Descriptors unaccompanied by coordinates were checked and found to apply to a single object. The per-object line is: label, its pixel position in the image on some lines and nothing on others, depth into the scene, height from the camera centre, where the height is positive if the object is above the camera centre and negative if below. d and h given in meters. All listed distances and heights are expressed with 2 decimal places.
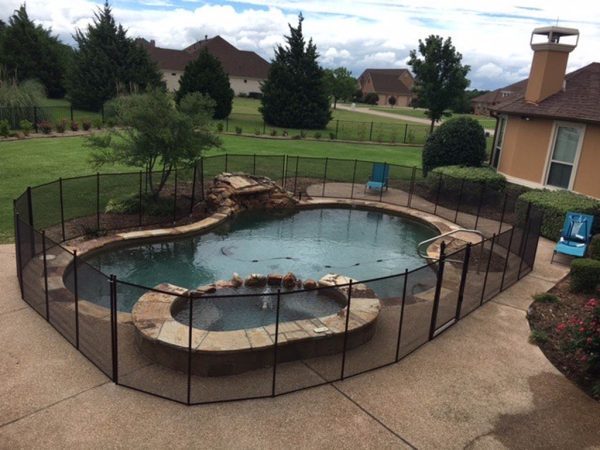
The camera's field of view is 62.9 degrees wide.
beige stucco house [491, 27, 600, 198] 15.86 -0.10
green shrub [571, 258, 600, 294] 10.02 -2.99
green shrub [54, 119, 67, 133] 27.77 -2.49
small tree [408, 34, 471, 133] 30.23 +2.38
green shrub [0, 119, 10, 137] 24.80 -2.60
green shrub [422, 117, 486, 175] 19.11 -1.15
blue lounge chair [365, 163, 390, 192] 18.53 -2.51
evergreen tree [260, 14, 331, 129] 39.22 +0.89
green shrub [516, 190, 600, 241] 13.45 -2.26
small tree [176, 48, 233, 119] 37.28 +0.89
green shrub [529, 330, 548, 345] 8.28 -3.55
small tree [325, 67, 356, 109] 68.50 +2.97
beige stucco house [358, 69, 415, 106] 98.40 +4.23
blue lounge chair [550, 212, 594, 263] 12.22 -2.60
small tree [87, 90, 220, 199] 13.02 -1.11
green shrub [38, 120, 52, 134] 26.90 -2.54
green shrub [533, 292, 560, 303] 9.88 -3.45
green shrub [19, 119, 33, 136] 25.80 -2.48
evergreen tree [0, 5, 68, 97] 43.84 +2.31
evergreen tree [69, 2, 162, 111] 38.09 +1.52
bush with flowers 6.91 -2.98
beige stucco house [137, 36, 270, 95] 71.06 +4.43
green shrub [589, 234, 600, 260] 11.15 -2.71
